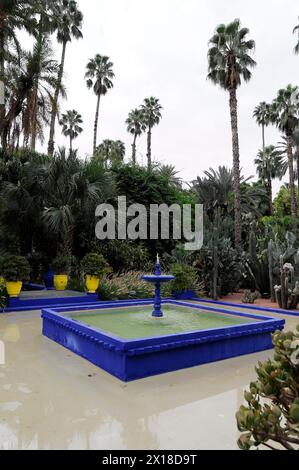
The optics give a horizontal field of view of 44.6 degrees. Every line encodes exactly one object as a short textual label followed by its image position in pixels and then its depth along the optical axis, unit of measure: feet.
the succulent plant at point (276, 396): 5.99
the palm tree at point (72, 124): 134.58
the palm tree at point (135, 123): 130.93
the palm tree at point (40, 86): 47.57
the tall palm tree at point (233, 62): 53.98
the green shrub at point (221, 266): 39.75
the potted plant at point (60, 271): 36.52
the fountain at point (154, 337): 14.74
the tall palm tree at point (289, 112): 76.95
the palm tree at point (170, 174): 55.26
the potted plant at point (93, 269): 34.58
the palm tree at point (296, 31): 68.57
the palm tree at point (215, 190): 71.56
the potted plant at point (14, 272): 30.60
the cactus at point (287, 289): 31.89
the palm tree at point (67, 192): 36.19
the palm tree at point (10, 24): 41.96
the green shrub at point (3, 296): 29.89
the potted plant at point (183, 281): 38.06
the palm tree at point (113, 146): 137.80
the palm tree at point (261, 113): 140.08
